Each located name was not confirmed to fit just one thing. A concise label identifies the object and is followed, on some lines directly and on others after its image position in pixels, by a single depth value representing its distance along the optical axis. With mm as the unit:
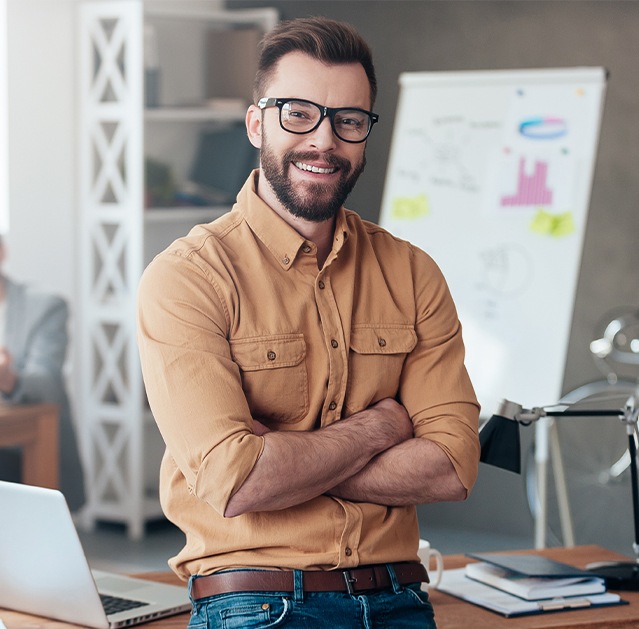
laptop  1728
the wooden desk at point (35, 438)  4332
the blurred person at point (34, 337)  4691
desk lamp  2051
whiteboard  3906
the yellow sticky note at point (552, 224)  3895
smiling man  1656
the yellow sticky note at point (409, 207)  4203
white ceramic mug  1984
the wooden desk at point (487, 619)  1872
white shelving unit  4957
